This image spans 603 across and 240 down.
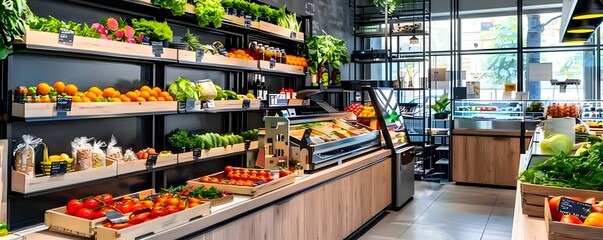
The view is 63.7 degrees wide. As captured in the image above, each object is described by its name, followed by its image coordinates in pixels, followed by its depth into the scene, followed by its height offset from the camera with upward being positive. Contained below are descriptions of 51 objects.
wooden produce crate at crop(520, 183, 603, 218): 2.10 -0.33
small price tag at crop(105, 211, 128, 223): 2.31 -0.47
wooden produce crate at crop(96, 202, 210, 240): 2.21 -0.51
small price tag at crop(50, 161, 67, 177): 2.86 -0.29
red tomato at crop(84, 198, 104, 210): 2.54 -0.44
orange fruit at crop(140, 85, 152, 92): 3.71 +0.25
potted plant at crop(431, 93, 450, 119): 9.53 +0.31
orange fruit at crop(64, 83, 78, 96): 3.03 +0.19
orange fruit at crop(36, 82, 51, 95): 2.85 +0.18
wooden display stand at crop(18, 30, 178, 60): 2.77 +0.49
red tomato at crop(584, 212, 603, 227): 1.59 -0.33
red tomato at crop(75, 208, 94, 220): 2.40 -0.47
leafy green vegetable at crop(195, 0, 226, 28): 4.23 +0.97
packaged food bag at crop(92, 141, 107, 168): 3.21 -0.25
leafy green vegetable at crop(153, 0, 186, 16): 3.78 +0.92
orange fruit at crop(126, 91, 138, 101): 3.51 +0.18
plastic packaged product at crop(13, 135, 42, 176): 2.81 -0.21
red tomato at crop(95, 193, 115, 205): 2.65 -0.43
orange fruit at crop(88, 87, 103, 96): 3.26 +0.20
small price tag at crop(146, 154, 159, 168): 3.61 -0.30
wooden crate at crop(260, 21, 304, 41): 5.38 +1.07
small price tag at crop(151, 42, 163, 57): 3.73 +0.56
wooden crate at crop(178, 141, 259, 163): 4.03 -0.28
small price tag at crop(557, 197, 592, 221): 1.76 -0.32
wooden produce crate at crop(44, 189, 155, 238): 2.33 -0.51
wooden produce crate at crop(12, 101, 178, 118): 2.73 +0.08
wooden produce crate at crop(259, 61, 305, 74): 5.34 +0.64
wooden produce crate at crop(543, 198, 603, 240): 1.53 -0.35
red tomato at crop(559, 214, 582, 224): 1.65 -0.34
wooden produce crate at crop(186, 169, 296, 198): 3.21 -0.45
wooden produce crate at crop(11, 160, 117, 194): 2.73 -0.36
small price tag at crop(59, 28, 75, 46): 2.92 +0.51
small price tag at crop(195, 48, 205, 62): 4.20 +0.58
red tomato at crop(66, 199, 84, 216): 2.48 -0.45
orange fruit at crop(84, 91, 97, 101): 3.19 +0.17
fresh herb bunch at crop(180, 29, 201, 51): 4.23 +0.70
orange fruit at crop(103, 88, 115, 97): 3.38 +0.20
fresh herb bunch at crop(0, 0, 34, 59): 2.09 +0.44
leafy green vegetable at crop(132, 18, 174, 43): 3.71 +0.72
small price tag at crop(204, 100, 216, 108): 4.27 +0.15
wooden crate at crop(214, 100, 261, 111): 4.44 +0.15
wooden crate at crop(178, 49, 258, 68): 4.05 +0.57
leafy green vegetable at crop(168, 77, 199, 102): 3.98 +0.25
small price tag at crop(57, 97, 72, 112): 2.87 +0.10
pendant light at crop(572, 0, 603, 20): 3.69 +0.90
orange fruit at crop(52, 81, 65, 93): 2.96 +0.21
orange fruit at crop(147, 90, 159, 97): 3.76 +0.21
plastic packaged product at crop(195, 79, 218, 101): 4.20 +0.27
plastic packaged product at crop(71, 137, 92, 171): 3.08 -0.22
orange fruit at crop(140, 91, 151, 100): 3.65 +0.19
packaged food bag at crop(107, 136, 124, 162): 3.39 -0.23
